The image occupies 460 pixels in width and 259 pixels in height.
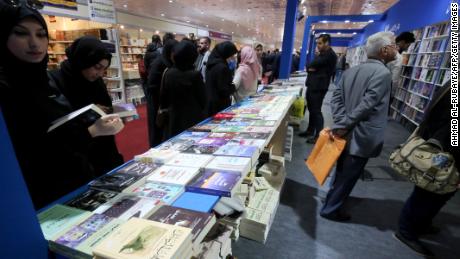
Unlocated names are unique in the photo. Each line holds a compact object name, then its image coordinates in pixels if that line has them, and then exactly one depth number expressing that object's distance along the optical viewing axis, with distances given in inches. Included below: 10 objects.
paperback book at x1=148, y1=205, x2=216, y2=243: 30.1
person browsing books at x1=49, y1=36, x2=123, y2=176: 56.7
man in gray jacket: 70.7
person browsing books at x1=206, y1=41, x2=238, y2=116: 111.0
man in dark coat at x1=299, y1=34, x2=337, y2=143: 149.5
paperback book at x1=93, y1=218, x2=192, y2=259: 24.7
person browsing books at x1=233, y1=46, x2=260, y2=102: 138.4
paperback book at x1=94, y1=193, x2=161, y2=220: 33.2
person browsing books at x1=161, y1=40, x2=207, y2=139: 85.9
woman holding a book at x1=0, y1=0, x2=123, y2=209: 32.4
